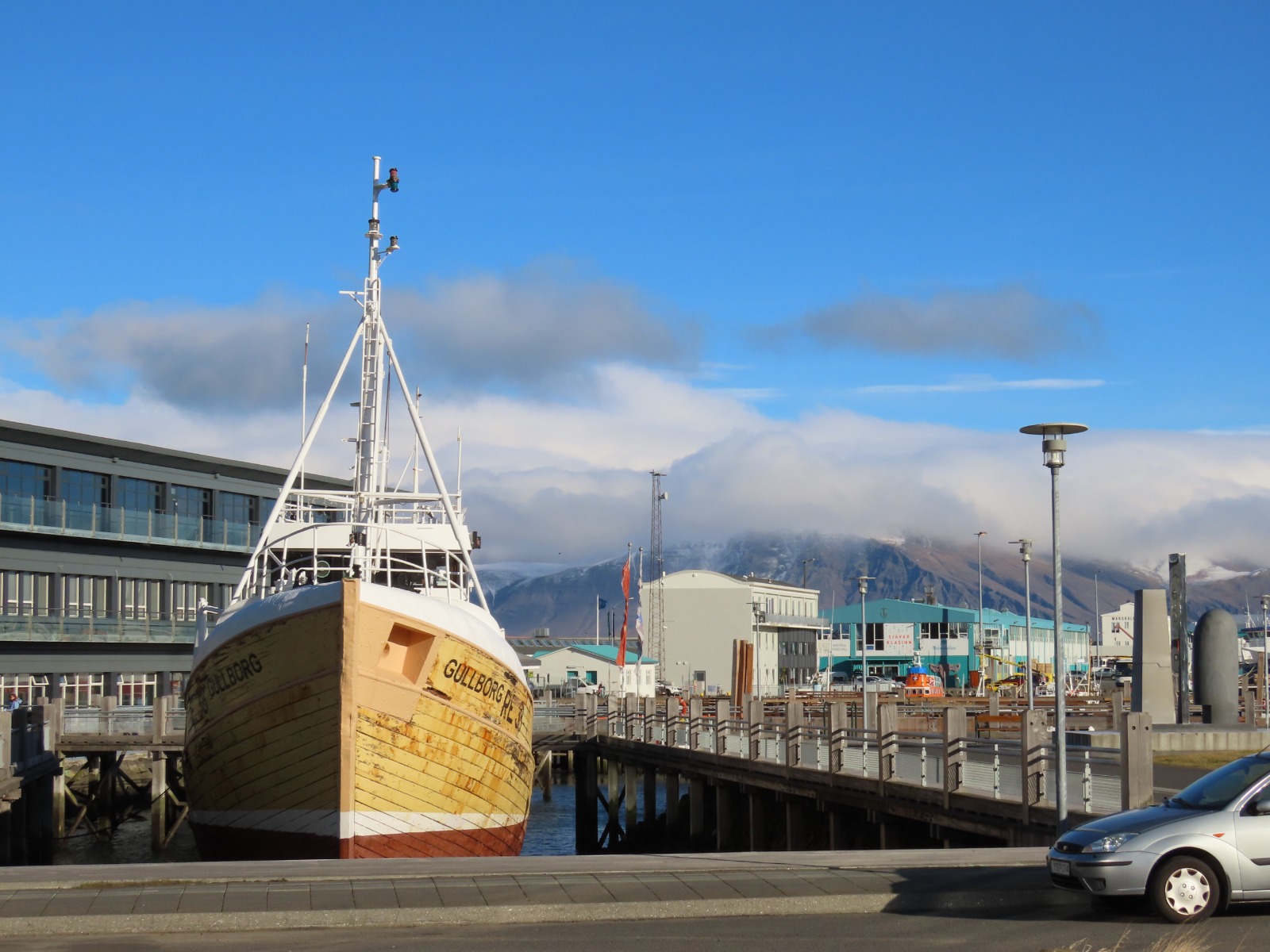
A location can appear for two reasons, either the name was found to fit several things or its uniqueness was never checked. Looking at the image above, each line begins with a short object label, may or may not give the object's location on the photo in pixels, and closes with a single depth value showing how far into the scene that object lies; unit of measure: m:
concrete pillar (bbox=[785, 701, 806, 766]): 28.88
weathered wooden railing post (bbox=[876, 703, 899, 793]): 24.53
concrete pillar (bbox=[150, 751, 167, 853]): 44.34
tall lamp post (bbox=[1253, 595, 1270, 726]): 49.81
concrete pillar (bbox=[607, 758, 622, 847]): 45.62
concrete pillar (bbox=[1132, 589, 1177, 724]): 35.62
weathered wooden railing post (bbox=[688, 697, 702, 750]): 37.38
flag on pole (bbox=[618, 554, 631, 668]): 85.59
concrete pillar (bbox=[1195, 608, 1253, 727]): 36.22
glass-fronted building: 57.03
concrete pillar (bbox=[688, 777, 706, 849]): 36.59
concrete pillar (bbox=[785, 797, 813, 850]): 28.59
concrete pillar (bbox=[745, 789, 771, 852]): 31.06
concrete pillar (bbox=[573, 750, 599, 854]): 45.34
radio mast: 126.12
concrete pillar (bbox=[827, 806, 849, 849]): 26.75
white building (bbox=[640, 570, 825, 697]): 129.00
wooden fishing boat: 25.00
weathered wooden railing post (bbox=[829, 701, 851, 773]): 26.64
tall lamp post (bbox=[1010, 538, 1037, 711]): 62.01
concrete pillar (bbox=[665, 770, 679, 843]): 39.28
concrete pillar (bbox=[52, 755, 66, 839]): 45.81
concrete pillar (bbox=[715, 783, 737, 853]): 33.53
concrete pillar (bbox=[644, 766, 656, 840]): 42.22
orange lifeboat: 89.06
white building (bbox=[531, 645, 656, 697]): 108.83
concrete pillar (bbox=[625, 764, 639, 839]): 44.59
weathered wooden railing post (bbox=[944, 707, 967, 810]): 21.89
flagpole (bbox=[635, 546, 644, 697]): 89.19
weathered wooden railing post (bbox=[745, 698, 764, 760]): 31.58
